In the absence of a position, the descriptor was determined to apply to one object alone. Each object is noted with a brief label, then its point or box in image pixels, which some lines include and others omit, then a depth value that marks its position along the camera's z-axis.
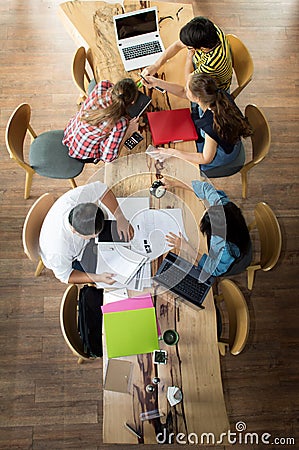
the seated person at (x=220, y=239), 2.65
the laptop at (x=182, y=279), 2.59
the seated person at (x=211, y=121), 2.87
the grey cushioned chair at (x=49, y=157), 3.25
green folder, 2.50
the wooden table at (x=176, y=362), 2.40
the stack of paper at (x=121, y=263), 2.61
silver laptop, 3.24
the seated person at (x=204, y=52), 2.97
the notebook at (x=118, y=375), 2.43
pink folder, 2.55
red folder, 2.98
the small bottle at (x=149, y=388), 2.43
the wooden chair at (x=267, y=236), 2.88
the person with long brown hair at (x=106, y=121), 2.84
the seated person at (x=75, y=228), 2.50
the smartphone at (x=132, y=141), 2.97
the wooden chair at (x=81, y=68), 3.22
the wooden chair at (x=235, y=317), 2.63
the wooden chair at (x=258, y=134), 3.16
